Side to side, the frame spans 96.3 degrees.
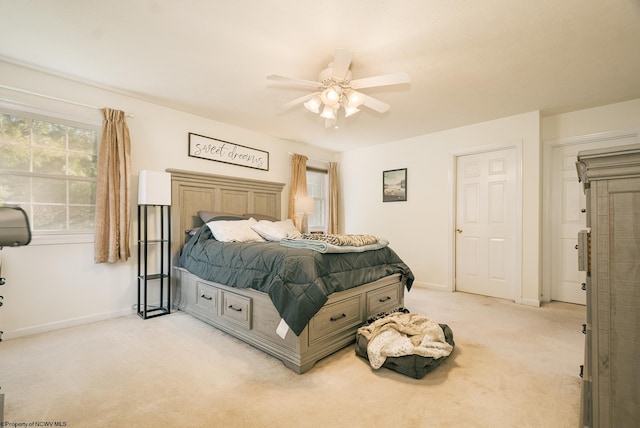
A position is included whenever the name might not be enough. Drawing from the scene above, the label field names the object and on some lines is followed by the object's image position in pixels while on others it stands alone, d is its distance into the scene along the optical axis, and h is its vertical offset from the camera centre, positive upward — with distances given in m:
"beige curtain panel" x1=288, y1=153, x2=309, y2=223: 4.79 +0.60
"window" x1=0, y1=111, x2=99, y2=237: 2.55 +0.43
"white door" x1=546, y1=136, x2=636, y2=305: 3.61 -0.10
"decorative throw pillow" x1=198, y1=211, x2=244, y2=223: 3.43 -0.01
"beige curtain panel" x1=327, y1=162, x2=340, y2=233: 5.39 +0.32
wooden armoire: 1.03 -0.25
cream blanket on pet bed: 1.94 -0.90
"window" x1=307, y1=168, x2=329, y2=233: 5.46 +0.35
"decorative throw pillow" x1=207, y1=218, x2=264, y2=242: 2.99 -0.17
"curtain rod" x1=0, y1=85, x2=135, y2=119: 2.50 +1.10
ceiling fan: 2.11 +1.05
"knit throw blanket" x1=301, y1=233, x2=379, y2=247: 2.43 -0.22
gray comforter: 1.96 -0.46
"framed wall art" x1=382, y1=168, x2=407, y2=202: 4.80 +0.51
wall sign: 3.72 +0.89
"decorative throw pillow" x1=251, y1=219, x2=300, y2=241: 3.03 -0.17
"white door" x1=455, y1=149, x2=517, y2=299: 3.83 -0.11
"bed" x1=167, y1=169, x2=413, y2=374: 1.99 -0.61
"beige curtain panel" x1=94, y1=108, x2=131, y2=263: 2.84 +0.24
